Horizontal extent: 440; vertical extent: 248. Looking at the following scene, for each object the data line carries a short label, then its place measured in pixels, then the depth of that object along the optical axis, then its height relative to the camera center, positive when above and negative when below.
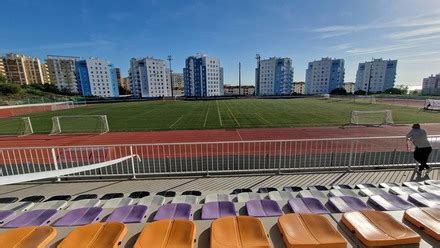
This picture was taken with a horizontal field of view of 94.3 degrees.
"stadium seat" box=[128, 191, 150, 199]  5.52 -2.73
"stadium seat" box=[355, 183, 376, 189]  5.29 -2.54
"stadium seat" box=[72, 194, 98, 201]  5.44 -2.72
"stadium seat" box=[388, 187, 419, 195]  4.65 -2.38
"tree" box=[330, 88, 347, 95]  78.64 -0.96
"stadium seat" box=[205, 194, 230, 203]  4.57 -2.40
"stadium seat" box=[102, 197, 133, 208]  4.45 -2.39
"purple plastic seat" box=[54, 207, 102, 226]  3.30 -2.05
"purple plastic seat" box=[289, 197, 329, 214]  3.61 -2.11
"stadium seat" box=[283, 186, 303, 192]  5.44 -2.64
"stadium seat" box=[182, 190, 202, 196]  5.62 -2.75
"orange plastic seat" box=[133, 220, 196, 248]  2.51 -1.82
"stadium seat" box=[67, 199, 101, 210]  4.36 -2.36
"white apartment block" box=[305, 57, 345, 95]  104.94 +7.86
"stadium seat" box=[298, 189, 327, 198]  4.52 -2.35
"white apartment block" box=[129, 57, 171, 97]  99.25 +8.45
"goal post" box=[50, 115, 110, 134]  17.64 -3.01
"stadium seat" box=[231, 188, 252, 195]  5.57 -2.71
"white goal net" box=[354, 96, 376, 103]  41.65 -2.29
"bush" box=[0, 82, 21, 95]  53.09 +2.30
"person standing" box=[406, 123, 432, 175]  6.29 -1.75
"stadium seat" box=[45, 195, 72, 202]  5.20 -2.60
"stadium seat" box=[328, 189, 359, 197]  4.69 -2.40
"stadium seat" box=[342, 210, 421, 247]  2.44 -1.82
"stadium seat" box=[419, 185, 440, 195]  4.51 -2.31
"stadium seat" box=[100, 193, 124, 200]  5.44 -2.72
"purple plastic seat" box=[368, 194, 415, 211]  3.64 -2.11
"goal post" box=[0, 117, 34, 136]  17.30 -2.97
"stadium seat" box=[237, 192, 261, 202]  4.67 -2.44
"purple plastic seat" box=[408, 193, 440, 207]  3.76 -2.13
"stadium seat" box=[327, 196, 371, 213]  3.63 -2.11
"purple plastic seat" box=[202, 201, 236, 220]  3.45 -2.07
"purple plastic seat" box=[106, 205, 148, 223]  3.36 -2.05
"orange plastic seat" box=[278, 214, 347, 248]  2.39 -1.81
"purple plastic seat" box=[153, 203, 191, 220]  3.51 -2.10
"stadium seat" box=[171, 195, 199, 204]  4.40 -2.32
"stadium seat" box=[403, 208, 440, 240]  2.67 -1.84
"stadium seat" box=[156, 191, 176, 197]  5.43 -2.68
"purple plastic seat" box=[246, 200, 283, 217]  3.45 -2.06
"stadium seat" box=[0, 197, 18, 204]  5.27 -2.67
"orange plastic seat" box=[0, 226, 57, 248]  2.58 -1.83
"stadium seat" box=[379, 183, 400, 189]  5.30 -2.54
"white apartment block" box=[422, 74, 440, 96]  109.94 +3.81
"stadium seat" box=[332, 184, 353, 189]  5.42 -2.63
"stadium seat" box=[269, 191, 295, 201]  4.74 -2.47
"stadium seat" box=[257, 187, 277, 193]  5.55 -2.70
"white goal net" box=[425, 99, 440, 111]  28.62 -2.46
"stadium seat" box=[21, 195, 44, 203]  5.37 -2.72
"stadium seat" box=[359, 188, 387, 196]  4.75 -2.41
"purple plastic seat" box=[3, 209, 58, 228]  3.39 -2.11
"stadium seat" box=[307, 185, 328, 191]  5.43 -2.63
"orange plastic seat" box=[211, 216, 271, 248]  2.47 -1.83
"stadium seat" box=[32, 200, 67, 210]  4.31 -2.34
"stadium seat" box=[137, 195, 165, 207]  4.46 -2.38
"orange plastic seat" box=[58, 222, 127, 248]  2.53 -1.81
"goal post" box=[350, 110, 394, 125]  19.56 -3.12
